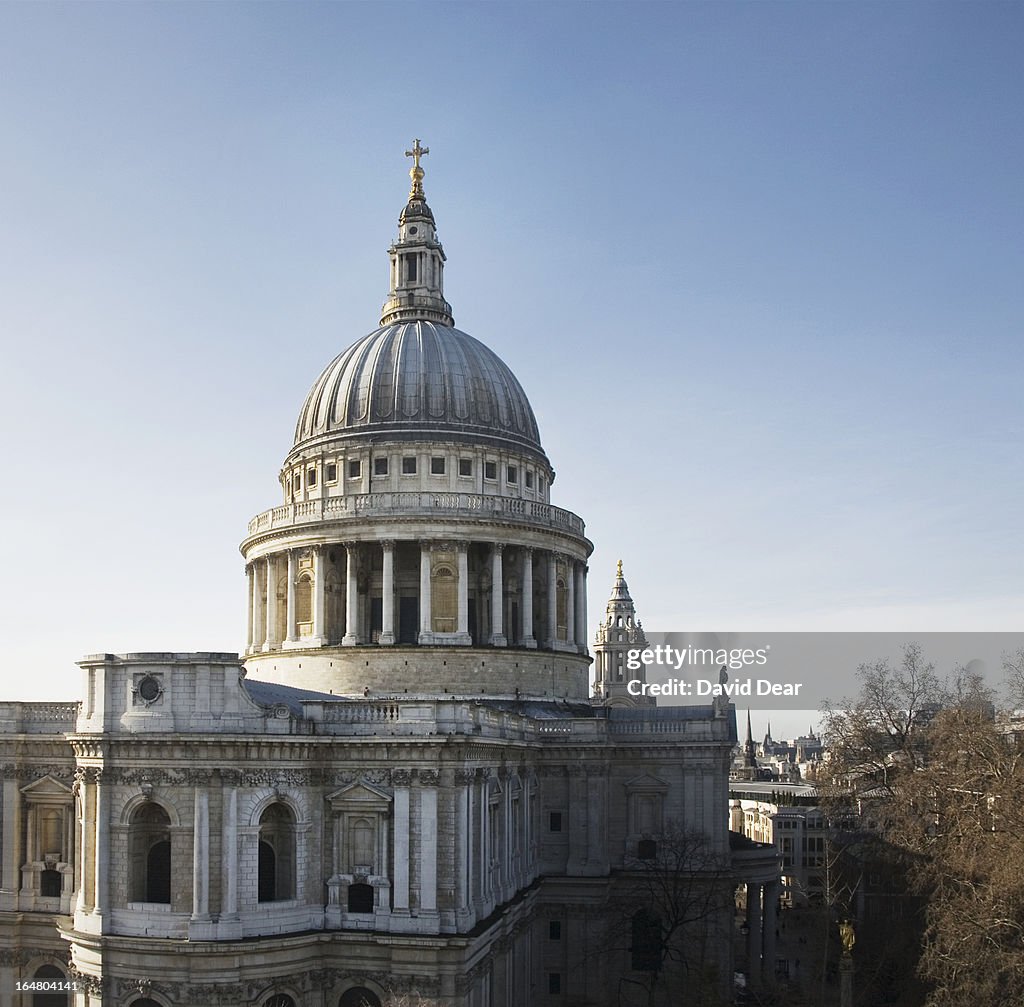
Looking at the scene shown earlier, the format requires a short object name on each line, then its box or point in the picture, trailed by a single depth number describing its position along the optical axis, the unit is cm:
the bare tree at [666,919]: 6203
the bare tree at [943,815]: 3775
